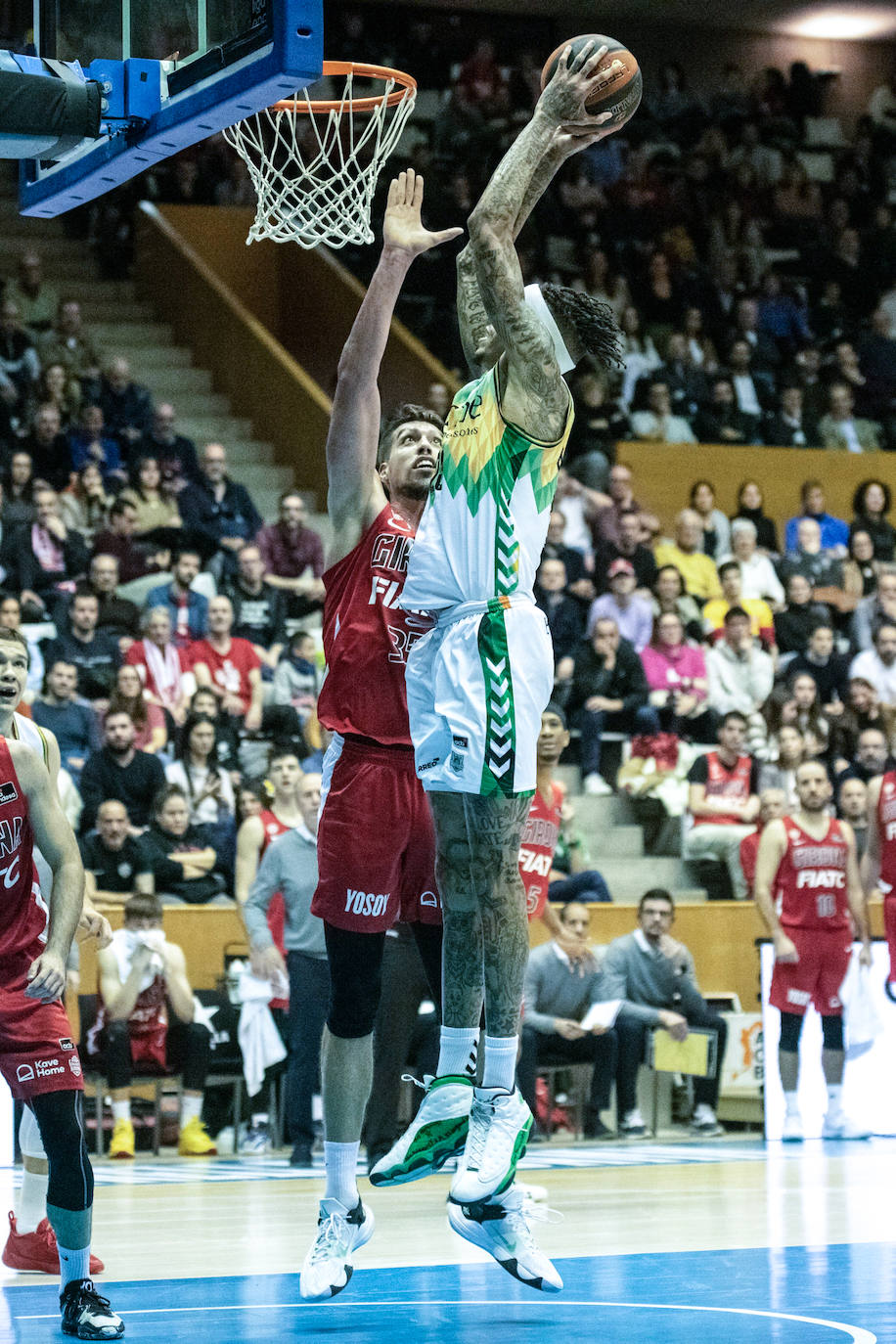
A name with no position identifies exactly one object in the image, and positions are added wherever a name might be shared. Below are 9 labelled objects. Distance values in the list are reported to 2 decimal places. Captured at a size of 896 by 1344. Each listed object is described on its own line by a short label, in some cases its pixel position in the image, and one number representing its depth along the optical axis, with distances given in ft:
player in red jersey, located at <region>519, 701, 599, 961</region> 60.39
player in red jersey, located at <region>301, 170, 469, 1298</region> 37.24
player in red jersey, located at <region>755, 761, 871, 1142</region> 76.48
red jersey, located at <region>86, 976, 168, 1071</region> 71.00
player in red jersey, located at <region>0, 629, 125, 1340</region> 36.47
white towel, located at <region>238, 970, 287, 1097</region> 71.87
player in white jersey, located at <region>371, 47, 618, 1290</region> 33.27
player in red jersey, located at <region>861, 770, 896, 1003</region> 80.23
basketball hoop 45.24
